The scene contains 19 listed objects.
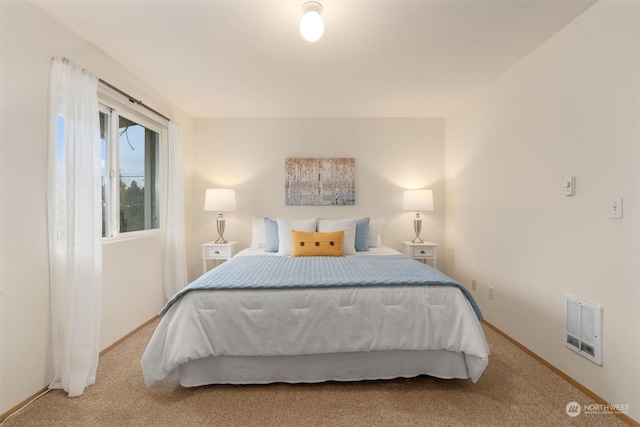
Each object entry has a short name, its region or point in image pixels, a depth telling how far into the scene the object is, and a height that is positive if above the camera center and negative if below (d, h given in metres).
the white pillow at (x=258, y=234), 3.61 -0.29
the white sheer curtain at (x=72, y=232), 1.85 -0.13
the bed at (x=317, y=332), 1.83 -0.74
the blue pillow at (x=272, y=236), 3.38 -0.30
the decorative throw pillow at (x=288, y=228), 3.21 -0.20
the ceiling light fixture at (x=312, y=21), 1.73 +1.09
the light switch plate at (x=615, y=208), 1.65 +0.01
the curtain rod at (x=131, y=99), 2.26 +0.97
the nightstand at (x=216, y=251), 3.57 -0.48
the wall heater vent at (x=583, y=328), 1.75 -0.72
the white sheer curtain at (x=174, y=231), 3.24 -0.22
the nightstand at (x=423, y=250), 3.59 -0.48
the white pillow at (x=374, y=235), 3.58 -0.30
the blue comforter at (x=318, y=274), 1.92 -0.45
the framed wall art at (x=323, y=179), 3.89 +0.41
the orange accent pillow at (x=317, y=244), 3.01 -0.34
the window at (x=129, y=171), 2.57 +0.37
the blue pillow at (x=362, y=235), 3.39 -0.28
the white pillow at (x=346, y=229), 3.21 -0.20
